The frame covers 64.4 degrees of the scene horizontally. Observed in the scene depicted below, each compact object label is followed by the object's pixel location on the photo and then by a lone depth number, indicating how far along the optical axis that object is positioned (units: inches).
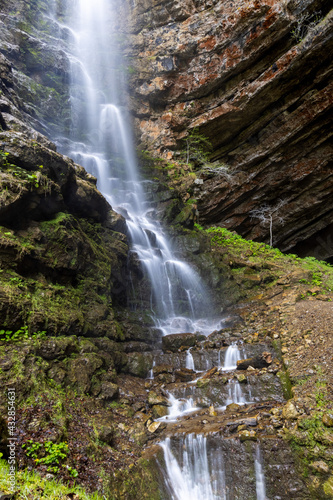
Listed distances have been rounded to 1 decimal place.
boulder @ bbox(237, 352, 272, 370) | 250.4
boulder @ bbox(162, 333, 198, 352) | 330.3
